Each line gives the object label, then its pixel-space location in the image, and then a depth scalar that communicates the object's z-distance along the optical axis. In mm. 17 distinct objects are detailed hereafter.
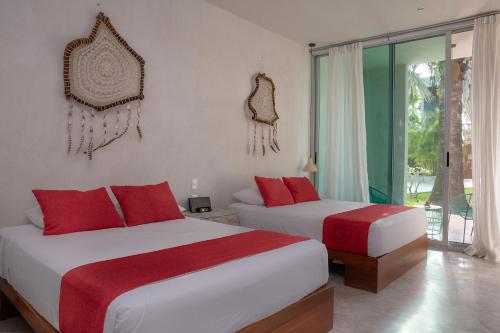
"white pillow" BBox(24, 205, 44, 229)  2537
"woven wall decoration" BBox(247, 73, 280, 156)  4662
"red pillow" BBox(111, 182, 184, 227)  2898
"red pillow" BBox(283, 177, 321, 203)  4454
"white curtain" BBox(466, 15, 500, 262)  4102
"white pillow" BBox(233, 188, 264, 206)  4133
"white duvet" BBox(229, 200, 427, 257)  3121
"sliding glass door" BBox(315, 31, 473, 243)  4508
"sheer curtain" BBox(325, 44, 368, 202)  5160
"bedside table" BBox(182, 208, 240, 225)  3473
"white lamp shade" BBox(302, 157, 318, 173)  5387
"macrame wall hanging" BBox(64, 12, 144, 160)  2969
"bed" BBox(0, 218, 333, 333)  1432
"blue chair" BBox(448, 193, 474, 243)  4477
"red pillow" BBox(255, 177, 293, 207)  4063
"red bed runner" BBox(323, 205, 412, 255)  3131
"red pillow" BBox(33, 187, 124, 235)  2436
